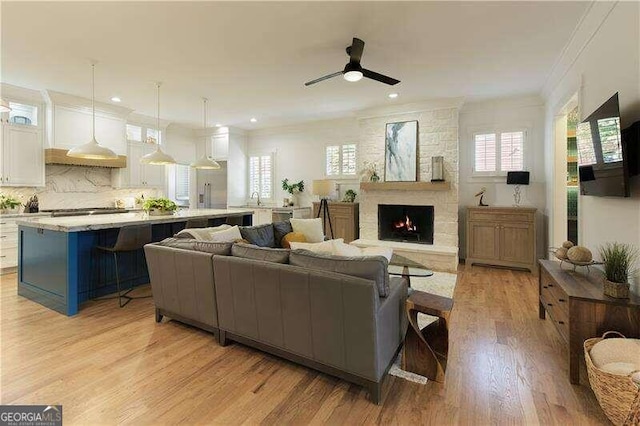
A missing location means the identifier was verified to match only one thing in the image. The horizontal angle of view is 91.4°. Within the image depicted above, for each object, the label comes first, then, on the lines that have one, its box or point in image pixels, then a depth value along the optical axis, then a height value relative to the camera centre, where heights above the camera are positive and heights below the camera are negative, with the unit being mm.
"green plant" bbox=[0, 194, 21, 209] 4855 +144
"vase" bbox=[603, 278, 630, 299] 1986 -524
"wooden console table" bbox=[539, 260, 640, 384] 1955 -687
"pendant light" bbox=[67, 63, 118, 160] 3807 +729
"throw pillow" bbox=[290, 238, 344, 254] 2576 -317
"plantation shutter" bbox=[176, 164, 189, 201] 8000 +729
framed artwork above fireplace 5719 +1065
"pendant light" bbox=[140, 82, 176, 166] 4625 +777
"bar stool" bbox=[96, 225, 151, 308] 3482 -344
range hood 5160 +898
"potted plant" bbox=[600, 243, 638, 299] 1992 -429
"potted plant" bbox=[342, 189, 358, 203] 6676 +287
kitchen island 3248 -581
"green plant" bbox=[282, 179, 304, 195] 7402 +540
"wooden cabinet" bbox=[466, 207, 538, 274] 4887 -454
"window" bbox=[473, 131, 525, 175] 5328 +985
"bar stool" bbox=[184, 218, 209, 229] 4340 -181
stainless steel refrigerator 7918 +574
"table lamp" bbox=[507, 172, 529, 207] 5055 +496
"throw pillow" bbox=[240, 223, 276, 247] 3779 -312
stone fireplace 5402 +285
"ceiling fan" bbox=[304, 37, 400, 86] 3033 +1418
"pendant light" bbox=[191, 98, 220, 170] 5168 +774
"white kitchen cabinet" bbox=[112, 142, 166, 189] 6336 +800
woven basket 1548 -986
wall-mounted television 2219 +432
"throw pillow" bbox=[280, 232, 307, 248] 4148 -386
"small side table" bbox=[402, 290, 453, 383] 2133 -958
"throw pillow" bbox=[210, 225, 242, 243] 3275 -272
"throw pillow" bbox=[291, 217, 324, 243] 4398 -274
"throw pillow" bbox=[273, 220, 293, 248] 4254 -286
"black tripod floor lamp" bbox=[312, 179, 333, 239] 6422 +342
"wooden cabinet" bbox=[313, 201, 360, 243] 6438 -238
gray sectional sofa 1932 -670
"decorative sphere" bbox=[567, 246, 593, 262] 2494 -375
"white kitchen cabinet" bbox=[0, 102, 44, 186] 4785 +1003
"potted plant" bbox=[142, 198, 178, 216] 4332 +49
